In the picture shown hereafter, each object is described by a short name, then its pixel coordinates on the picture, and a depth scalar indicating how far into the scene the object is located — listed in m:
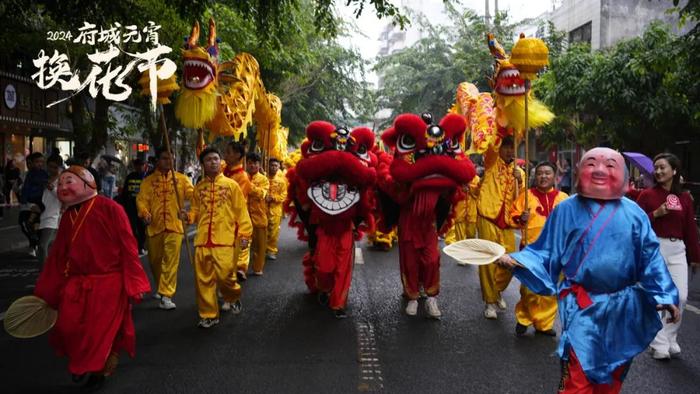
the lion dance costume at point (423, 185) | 6.95
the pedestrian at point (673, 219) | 5.79
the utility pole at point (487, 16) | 26.42
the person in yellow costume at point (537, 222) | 6.42
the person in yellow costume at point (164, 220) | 7.55
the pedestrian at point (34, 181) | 10.34
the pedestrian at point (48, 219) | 8.71
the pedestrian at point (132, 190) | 10.30
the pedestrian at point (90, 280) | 4.71
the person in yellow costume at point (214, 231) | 6.63
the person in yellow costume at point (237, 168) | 8.26
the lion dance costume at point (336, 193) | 7.16
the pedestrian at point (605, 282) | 3.62
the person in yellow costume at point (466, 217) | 7.42
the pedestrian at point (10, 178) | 18.47
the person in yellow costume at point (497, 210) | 7.06
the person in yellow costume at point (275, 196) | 11.09
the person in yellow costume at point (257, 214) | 9.84
